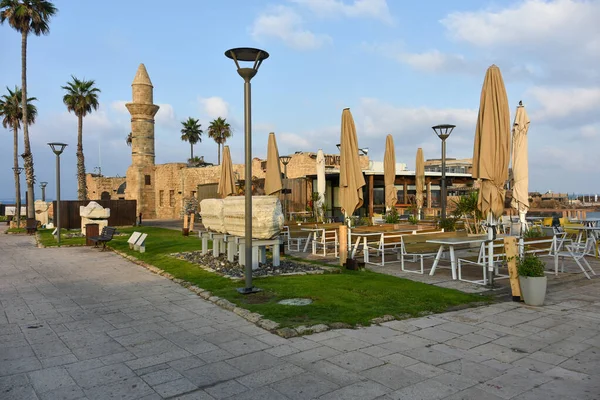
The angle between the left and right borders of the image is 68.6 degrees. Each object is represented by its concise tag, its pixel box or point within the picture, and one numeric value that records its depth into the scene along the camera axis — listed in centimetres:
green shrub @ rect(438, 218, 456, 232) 1175
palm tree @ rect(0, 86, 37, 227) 3381
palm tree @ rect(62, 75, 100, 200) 3064
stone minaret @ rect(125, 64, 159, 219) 3769
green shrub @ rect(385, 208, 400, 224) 1421
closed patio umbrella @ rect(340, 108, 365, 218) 919
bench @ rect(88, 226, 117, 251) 1363
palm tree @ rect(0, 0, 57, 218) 2502
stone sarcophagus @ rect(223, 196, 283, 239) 880
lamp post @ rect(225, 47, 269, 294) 648
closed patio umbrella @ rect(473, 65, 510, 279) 708
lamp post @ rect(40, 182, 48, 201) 3188
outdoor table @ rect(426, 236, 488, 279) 748
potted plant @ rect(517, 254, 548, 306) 584
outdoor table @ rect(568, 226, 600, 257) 956
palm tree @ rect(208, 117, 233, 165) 5062
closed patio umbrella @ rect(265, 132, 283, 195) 1182
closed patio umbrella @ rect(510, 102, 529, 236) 1116
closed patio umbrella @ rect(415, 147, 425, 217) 1706
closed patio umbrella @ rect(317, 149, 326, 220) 1619
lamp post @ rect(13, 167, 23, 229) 3011
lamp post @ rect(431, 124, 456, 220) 1293
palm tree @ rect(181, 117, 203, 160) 5272
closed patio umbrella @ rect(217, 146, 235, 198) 1538
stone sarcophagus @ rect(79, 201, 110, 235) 1808
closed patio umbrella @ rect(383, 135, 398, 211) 1578
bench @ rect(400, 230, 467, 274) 880
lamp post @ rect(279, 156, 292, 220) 1948
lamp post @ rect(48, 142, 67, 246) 1598
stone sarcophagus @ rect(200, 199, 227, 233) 1024
